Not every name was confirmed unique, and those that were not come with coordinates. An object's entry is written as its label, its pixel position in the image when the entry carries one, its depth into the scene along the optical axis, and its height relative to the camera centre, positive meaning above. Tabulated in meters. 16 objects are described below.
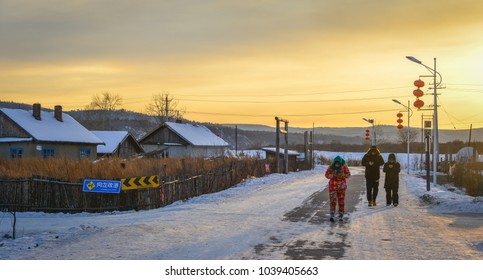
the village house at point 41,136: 46.25 +1.46
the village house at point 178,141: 67.25 +1.59
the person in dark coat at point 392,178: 19.31 -0.72
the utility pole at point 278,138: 45.04 +1.35
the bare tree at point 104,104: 118.25 +10.21
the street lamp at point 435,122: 28.14 +1.71
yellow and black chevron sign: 21.41 -1.04
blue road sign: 21.80 -1.21
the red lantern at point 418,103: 26.42 +2.44
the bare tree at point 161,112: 100.75 +7.43
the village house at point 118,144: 59.46 +1.04
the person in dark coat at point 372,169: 19.14 -0.42
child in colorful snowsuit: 14.85 -0.59
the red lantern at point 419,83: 26.25 +3.33
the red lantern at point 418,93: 26.36 +2.89
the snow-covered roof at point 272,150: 79.00 +0.73
